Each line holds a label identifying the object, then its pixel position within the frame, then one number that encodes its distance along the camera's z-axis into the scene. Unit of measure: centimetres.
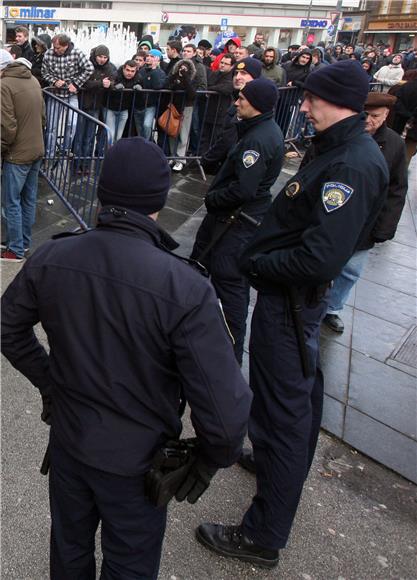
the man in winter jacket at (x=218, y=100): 823
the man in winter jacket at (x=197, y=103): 842
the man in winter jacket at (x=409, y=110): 831
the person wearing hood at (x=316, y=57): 1072
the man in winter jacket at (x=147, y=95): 784
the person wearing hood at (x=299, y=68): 998
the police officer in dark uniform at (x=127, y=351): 153
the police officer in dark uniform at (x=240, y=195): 339
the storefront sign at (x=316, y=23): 4319
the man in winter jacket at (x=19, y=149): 455
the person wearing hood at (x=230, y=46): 1035
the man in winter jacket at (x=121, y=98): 758
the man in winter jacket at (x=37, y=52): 836
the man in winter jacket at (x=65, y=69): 728
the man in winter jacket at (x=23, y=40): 919
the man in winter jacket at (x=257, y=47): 1186
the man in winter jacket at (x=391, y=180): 384
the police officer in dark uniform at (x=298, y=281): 214
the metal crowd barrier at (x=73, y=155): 573
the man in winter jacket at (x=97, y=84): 734
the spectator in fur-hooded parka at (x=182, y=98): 773
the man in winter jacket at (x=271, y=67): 927
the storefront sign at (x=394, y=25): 4797
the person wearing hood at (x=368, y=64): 1505
